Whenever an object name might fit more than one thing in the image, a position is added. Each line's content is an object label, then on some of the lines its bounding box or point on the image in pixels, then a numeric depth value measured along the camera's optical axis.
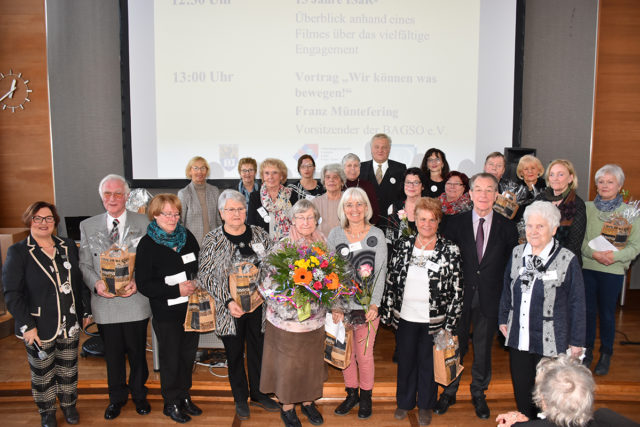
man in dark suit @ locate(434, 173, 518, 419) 3.17
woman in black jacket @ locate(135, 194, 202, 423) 3.05
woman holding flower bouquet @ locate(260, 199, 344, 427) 2.75
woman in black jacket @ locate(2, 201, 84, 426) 2.97
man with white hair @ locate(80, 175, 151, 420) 3.21
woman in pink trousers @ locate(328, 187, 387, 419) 3.14
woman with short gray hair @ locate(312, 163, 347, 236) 3.90
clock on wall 6.05
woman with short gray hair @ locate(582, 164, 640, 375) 3.66
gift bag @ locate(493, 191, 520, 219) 3.64
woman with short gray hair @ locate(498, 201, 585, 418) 2.71
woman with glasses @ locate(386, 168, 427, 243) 3.58
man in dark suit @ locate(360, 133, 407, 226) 4.63
